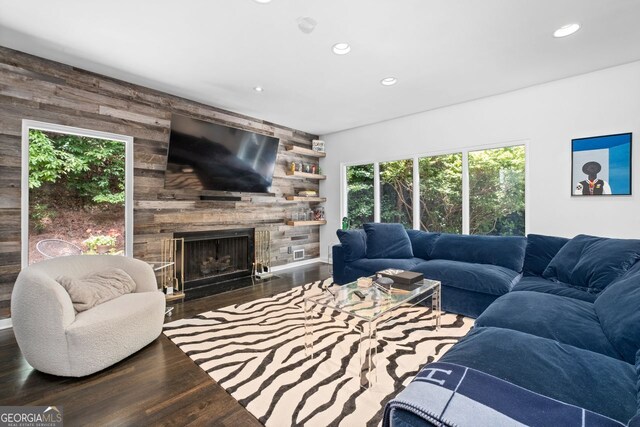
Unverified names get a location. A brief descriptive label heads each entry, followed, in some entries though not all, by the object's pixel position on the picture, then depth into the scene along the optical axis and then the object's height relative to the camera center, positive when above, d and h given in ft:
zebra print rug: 5.34 -3.48
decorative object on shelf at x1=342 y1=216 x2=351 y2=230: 17.41 -0.55
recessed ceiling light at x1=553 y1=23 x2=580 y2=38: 7.75 +5.00
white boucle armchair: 6.04 -2.49
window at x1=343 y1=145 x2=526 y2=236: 12.39 +1.10
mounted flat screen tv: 11.89 +2.53
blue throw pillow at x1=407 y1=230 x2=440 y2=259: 12.50 -1.26
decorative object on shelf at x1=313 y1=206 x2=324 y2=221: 18.94 -0.02
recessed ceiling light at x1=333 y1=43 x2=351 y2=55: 8.61 +4.98
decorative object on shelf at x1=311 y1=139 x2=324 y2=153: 18.56 +4.38
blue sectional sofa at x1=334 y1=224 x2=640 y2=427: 2.95 -1.97
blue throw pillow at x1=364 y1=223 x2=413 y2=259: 12.41 -1.21
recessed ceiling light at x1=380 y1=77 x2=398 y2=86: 10.86 +5.06
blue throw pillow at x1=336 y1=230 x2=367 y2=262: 12.37 -1.29
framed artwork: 9.77 +1.71
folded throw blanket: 2.76 -1.94
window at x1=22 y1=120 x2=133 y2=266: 9.48 +0.73
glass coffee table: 5.98 -2.14
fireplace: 13.18 -2.11
